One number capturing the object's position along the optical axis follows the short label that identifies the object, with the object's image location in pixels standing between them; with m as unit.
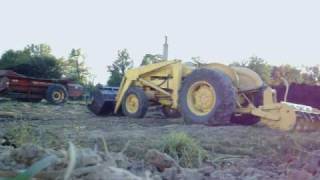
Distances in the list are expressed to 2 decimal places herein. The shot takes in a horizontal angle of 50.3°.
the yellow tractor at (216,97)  5.81
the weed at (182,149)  2.79
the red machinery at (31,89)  11.87
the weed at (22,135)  2.91
